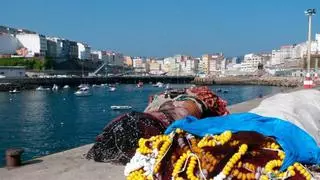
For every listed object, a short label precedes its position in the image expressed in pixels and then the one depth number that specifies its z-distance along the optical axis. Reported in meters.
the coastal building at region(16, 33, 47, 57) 104.92
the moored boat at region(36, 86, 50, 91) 67.04
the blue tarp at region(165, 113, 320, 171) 3.28
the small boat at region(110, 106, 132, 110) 33.08
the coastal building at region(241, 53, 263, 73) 132.87
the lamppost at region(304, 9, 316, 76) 19.27
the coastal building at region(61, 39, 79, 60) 119.03
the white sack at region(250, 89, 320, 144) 4.16
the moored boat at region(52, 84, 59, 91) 68.16
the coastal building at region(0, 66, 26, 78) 74.66
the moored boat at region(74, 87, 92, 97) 53.07
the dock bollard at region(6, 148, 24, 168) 4.95
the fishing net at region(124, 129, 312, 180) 3.21
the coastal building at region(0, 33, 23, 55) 102.44
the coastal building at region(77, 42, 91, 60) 132.78
